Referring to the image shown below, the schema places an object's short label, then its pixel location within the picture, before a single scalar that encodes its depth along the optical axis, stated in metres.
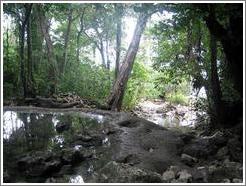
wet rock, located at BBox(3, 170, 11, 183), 2.94
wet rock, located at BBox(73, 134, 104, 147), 3.97
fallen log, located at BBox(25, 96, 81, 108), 6.85
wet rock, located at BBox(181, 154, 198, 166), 3.55
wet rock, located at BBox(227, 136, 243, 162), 3.40
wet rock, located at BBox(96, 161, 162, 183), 2.83
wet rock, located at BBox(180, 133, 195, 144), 4.26
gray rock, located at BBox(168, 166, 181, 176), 3.12
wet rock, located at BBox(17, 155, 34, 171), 3.25
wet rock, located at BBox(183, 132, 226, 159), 3.78
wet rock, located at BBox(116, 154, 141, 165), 3.44
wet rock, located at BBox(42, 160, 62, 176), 3.18
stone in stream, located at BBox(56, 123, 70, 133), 4.54
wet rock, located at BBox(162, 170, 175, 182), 2.90
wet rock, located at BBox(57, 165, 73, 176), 3.18
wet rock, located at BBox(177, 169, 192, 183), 2.85
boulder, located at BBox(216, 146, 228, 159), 3.58
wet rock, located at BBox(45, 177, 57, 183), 2.91
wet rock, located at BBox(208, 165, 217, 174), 3.08
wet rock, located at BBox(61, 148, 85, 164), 3.40
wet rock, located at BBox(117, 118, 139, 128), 4.97
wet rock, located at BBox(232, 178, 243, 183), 2.73
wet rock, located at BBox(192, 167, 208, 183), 2.95
